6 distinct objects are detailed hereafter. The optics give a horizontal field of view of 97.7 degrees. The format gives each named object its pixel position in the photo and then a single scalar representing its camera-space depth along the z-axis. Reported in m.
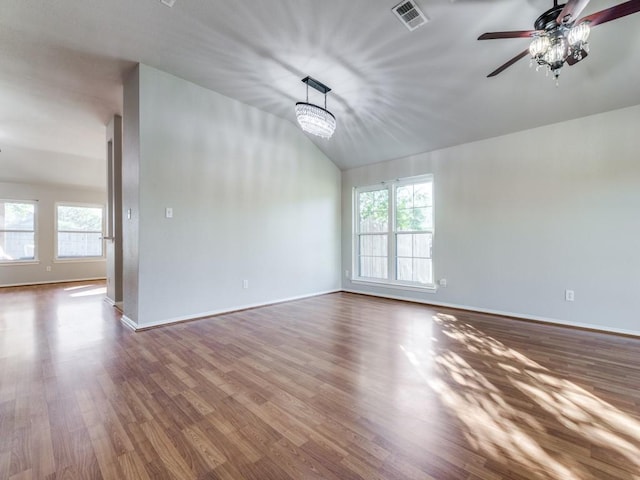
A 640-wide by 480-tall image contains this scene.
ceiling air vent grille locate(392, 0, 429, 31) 2.36
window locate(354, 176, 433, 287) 4.79
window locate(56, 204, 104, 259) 7.10
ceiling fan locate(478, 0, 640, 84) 1.72
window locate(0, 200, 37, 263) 6.36
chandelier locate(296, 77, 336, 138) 3.13
